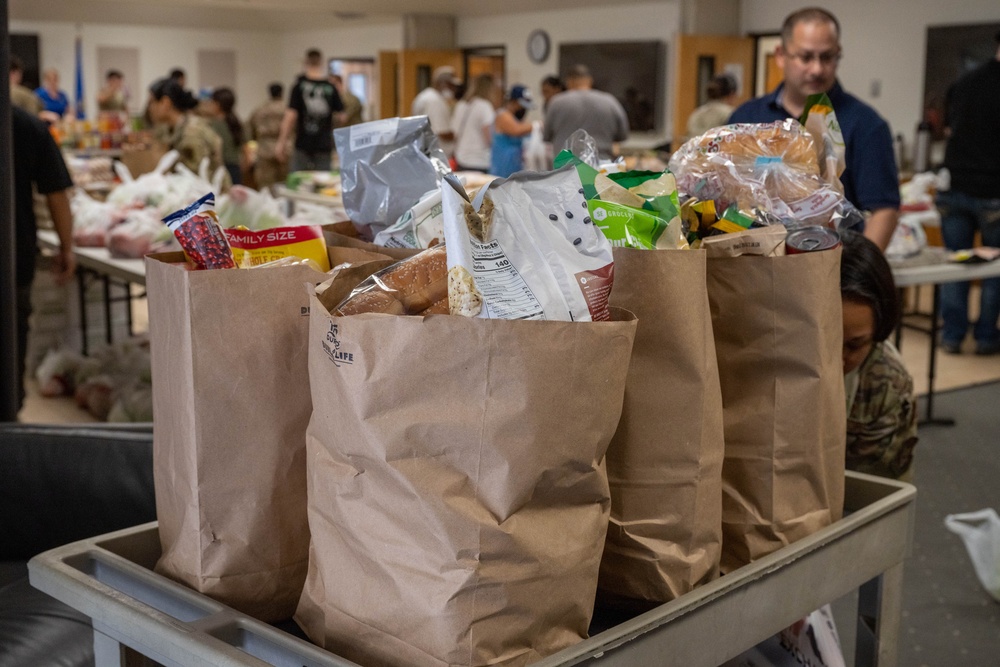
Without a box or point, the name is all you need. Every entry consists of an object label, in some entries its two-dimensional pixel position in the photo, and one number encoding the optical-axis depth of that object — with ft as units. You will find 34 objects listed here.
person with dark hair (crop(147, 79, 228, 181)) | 19.88
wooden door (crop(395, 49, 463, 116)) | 44.39
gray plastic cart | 2.65
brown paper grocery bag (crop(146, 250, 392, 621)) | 2.83
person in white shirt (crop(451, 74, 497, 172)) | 27.12
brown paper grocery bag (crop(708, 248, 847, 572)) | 3.15
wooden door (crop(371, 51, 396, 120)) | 45.96
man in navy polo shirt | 9.25
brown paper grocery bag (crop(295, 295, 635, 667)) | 2.36
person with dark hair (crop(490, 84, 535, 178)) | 24.73
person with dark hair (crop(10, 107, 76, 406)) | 11.51
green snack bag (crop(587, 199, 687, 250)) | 2.80
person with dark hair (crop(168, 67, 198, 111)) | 21.03
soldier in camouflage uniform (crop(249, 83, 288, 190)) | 28.78
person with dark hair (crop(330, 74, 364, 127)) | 31.84
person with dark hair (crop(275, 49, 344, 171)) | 27.04
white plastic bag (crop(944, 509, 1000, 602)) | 8.79
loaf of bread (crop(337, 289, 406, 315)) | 2.64
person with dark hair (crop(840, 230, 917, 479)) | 5.14
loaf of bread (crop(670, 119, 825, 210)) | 3.47
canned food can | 3.33
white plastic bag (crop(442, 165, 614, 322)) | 2.45
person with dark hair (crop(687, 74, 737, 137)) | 23.32
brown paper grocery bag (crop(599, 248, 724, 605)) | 2.81
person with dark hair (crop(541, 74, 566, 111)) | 28.31
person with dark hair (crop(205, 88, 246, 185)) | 27.55
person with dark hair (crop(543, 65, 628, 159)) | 22.99
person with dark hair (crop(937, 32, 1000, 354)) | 16.72
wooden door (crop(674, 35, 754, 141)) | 33.24
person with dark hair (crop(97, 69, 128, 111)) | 41.60
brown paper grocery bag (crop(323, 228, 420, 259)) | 3.20
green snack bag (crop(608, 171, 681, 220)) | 2.94
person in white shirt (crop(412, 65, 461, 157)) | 27.27
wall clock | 40.01
